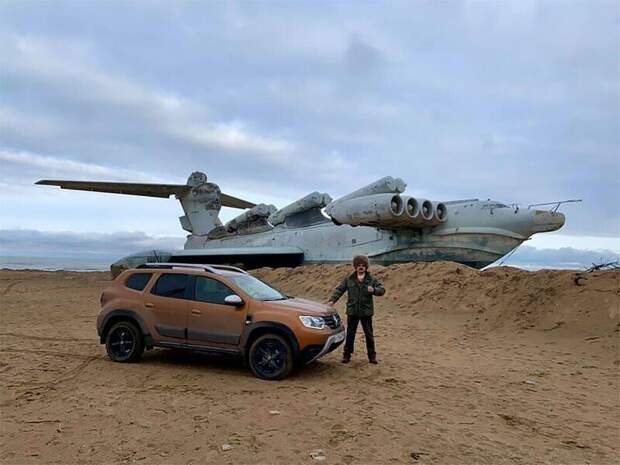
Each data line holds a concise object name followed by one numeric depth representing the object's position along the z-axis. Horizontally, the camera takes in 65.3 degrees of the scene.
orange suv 6.46
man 7.48
